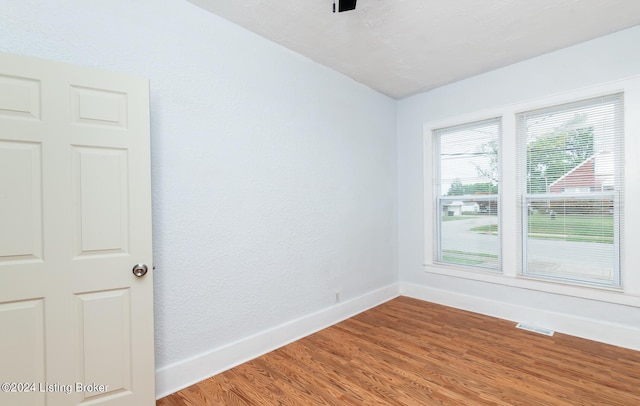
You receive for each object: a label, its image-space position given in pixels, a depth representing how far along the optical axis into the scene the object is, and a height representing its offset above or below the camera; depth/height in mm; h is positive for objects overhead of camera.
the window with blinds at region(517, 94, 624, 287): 2734 +88
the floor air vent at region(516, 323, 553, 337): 2905 -1339
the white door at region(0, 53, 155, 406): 1446 -170
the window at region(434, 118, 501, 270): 3496 +80
